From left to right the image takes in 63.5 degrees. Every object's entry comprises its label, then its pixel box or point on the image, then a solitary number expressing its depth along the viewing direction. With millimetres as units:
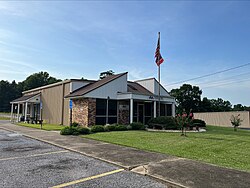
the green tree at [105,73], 60669
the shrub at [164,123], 16503
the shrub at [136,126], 16312
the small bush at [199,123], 20078
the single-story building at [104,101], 17453
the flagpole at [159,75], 18938
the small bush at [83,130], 13473
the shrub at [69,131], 13109
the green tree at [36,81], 68012
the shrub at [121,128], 15420
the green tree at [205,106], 52750
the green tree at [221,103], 72188
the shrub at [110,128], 14997
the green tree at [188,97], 53341
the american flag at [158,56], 18911
